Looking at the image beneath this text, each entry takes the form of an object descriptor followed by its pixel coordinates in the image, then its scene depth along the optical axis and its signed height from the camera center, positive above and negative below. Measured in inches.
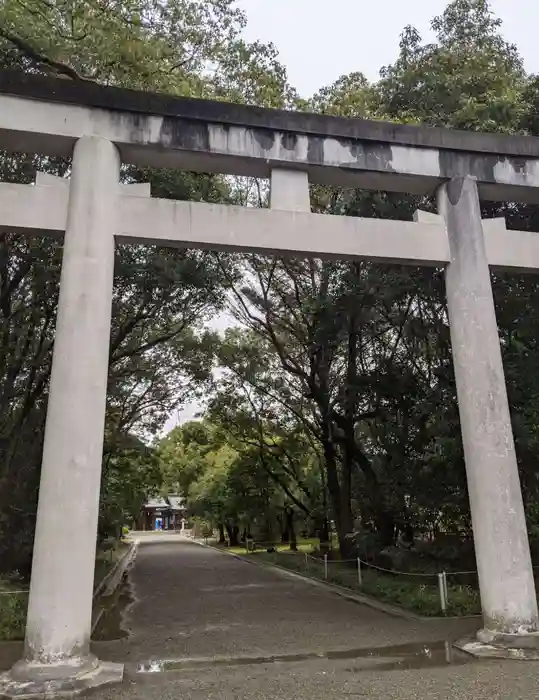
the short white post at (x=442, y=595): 350.9 -48.0
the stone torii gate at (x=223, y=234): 221.3 +127.5
